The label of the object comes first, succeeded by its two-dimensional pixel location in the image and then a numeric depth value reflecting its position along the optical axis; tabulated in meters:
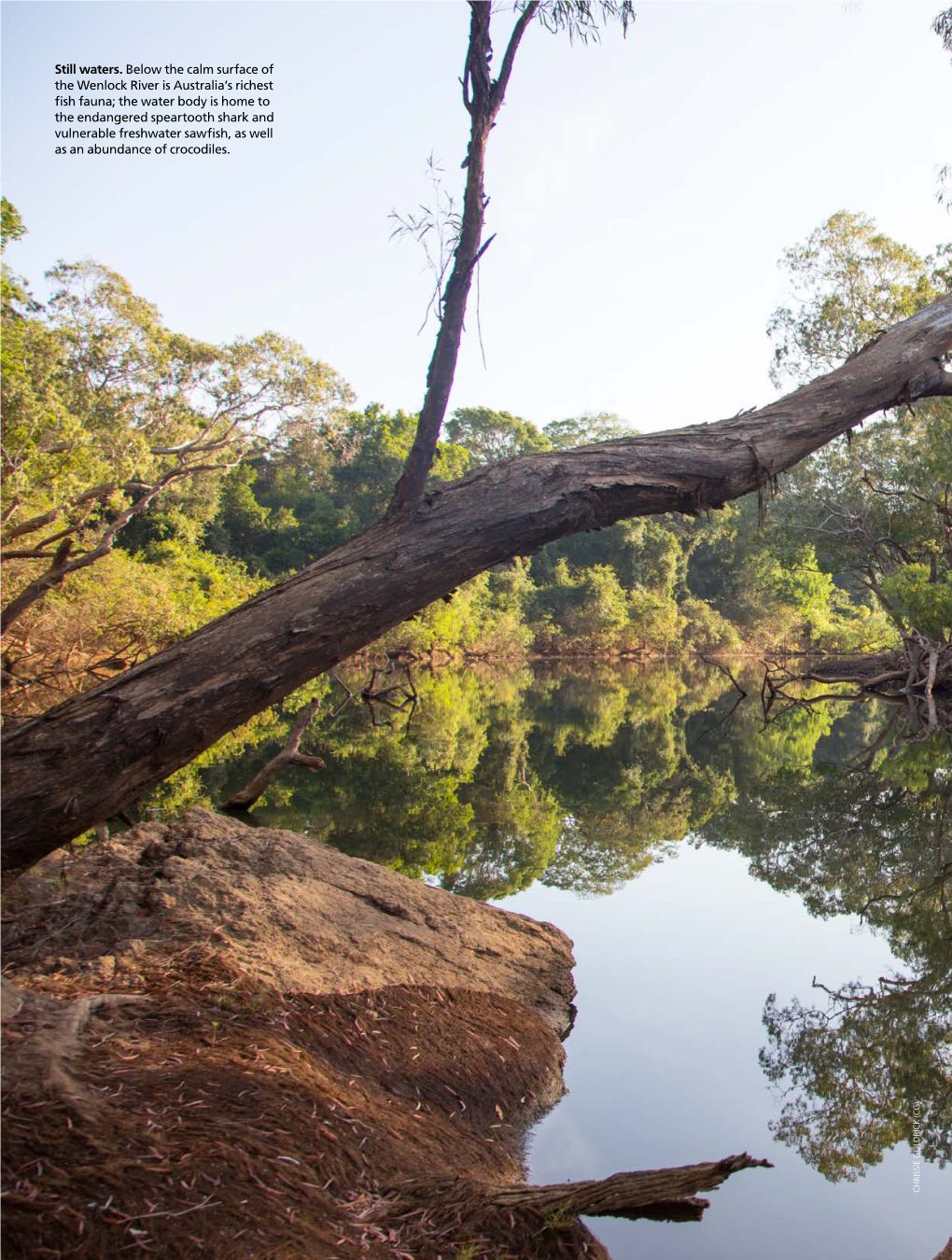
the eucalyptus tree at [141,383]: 20.08
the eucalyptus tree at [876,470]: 16.58
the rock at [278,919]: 3.84
